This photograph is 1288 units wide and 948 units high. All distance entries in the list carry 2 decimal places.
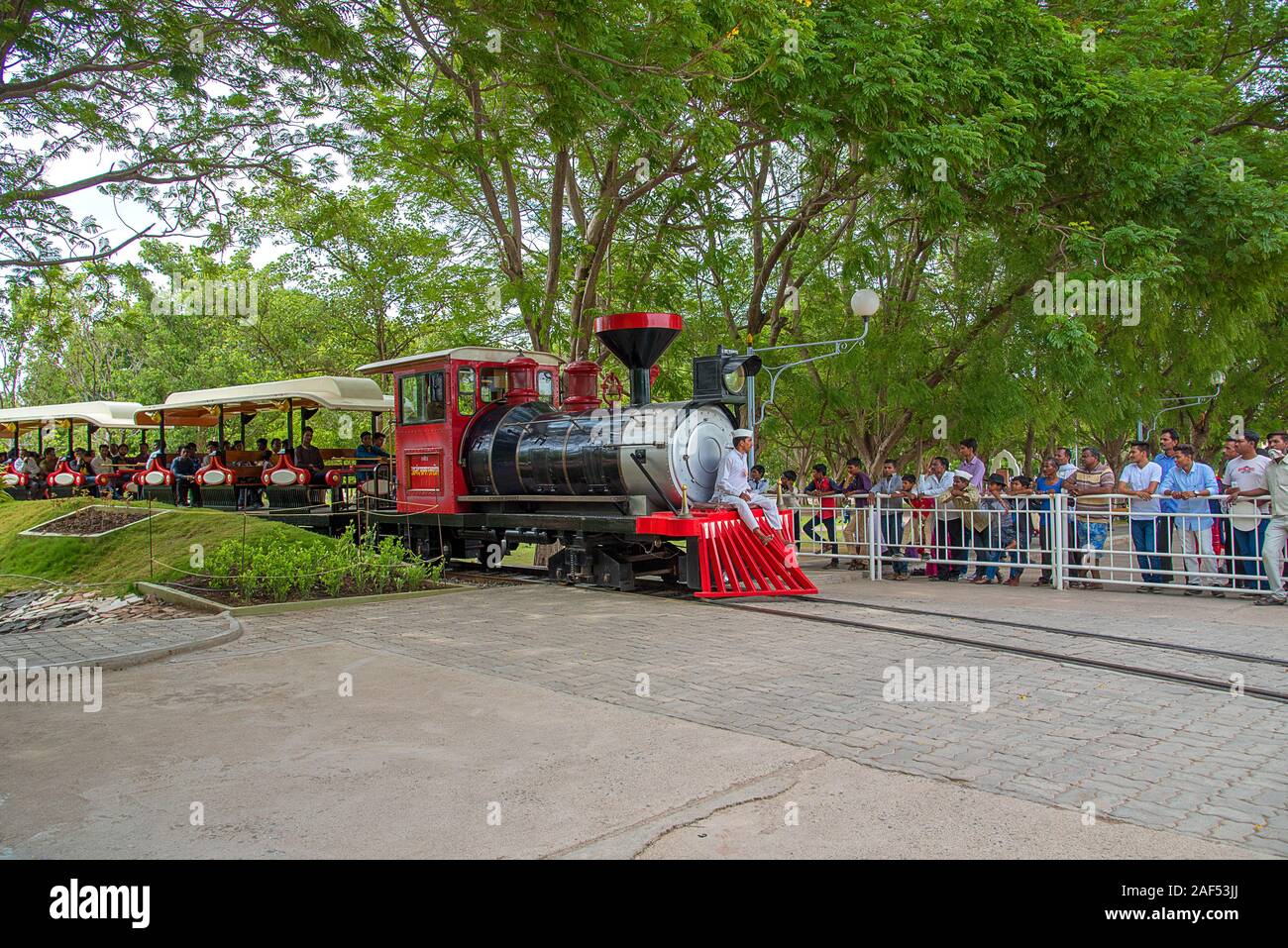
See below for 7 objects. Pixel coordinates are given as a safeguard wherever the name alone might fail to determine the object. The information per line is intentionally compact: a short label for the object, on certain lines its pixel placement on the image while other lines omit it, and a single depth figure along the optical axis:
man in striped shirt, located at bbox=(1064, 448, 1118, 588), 11.86
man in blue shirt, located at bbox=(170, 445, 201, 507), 19.25
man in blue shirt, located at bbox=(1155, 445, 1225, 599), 11.09
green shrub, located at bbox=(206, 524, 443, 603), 10.77
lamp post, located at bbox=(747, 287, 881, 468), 12.72
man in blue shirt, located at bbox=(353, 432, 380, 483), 17.06
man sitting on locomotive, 11.47
